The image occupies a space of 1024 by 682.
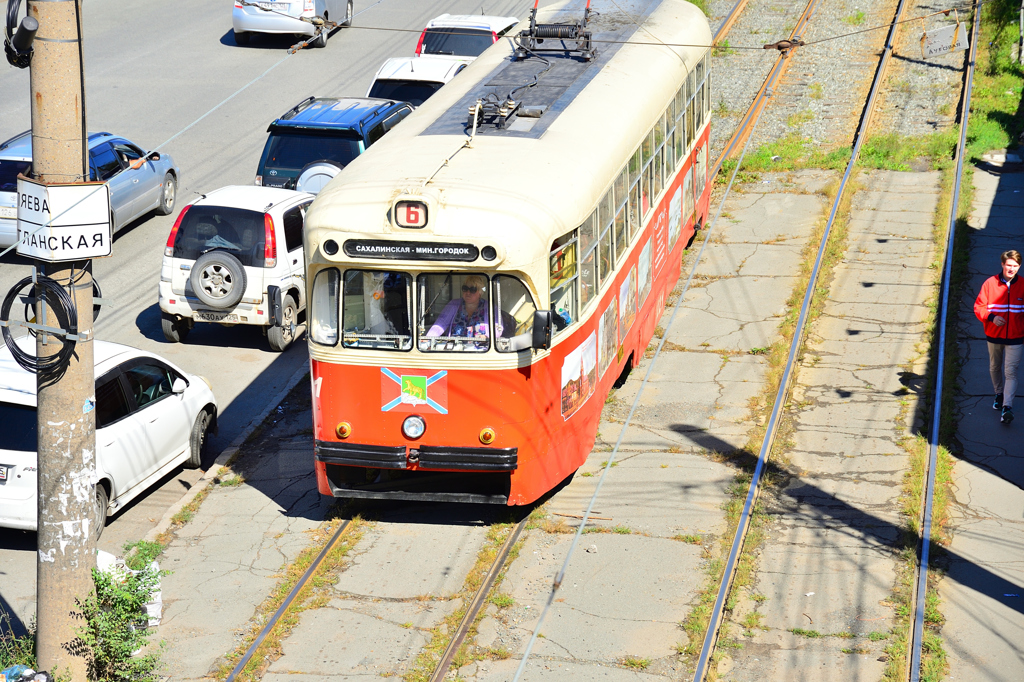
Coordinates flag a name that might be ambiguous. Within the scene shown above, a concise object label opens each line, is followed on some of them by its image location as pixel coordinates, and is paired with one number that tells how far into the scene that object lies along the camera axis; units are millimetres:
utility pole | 12367
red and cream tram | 16297
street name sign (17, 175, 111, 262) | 12469
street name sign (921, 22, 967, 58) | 45156
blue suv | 30312
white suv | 25719
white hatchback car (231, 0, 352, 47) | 50187
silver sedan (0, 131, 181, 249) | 30453
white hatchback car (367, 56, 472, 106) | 37219
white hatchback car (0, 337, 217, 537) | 17562
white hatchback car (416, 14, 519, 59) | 42219
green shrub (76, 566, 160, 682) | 13512
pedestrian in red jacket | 21047
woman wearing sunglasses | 16516
